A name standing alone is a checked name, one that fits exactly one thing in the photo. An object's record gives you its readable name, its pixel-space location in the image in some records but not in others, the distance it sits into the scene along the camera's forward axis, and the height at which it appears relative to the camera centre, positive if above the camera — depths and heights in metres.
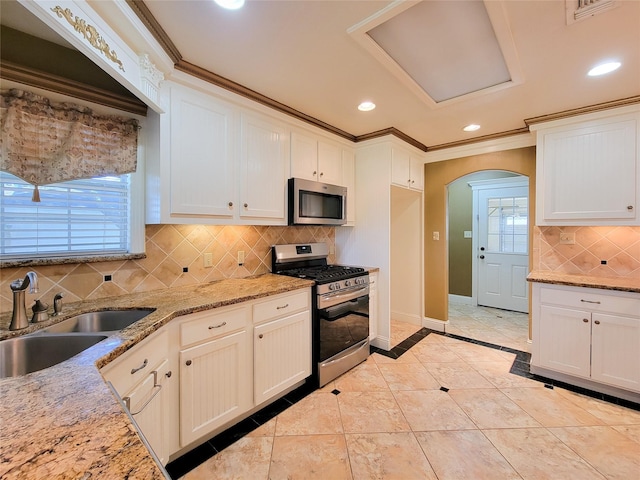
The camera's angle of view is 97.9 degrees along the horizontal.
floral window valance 1.44 +0.57
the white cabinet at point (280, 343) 1.96 -0.79
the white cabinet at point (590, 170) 2.33 +0.63
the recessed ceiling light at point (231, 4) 1.29 +1.11
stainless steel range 2.36 -0.62
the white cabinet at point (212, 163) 1.81 +0.55
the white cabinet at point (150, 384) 1.13 -0.68
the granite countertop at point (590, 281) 2.14 -0.35
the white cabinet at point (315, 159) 2.60 +0.80
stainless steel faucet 1.23 -0.30
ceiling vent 1.32 +1.13
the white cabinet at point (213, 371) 1.60 -0.82
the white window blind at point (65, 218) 1.49 +0.12
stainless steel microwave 2.52 +0.36
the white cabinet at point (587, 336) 2.13 -0.79
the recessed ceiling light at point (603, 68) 1.83 +1.16
